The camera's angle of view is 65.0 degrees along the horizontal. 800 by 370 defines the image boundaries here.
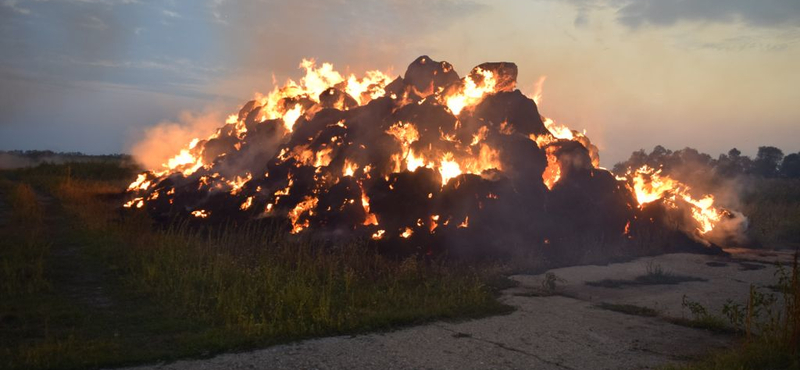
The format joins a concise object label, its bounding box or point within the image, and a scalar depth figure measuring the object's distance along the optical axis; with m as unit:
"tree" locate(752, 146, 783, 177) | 62.84
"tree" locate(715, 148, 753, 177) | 38.53
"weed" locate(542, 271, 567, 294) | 12.12
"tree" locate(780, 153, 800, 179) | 62.88
